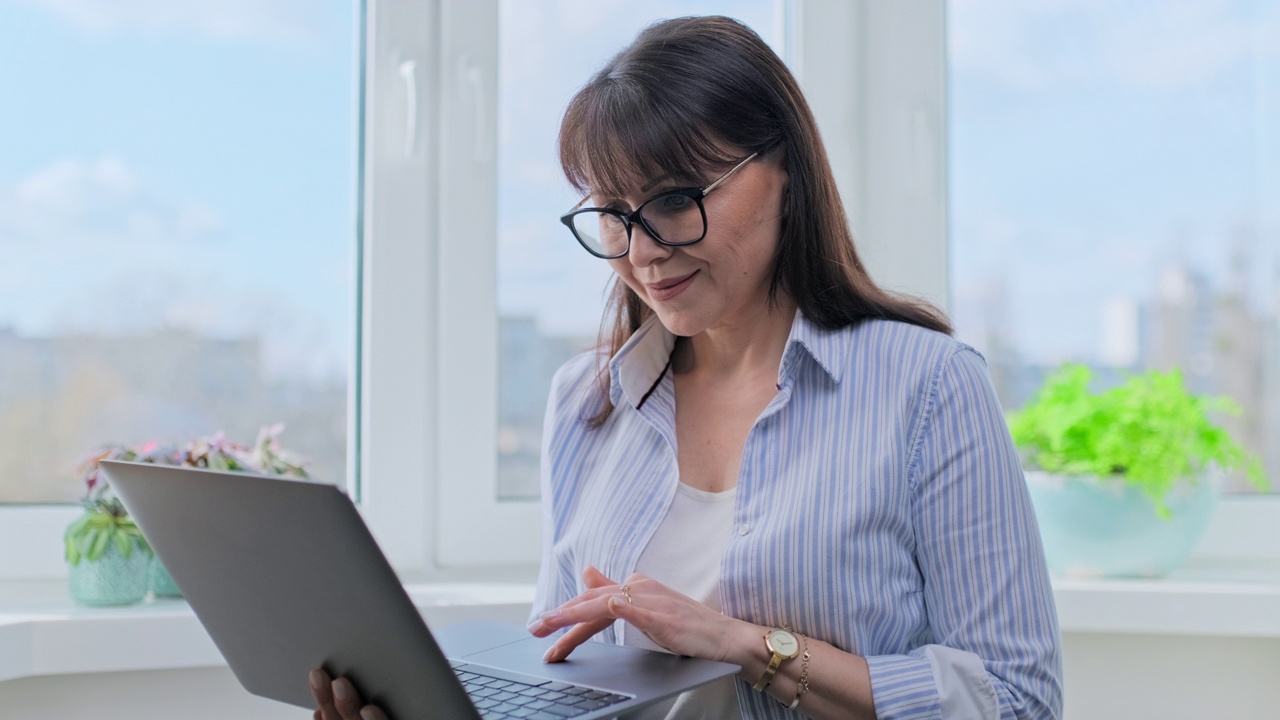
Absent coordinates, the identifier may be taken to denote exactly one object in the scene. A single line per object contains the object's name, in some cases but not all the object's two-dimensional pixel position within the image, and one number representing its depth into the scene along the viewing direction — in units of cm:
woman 104
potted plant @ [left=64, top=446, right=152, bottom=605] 152
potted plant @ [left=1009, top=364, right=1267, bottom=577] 170
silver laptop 77
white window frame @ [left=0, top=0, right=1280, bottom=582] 178
